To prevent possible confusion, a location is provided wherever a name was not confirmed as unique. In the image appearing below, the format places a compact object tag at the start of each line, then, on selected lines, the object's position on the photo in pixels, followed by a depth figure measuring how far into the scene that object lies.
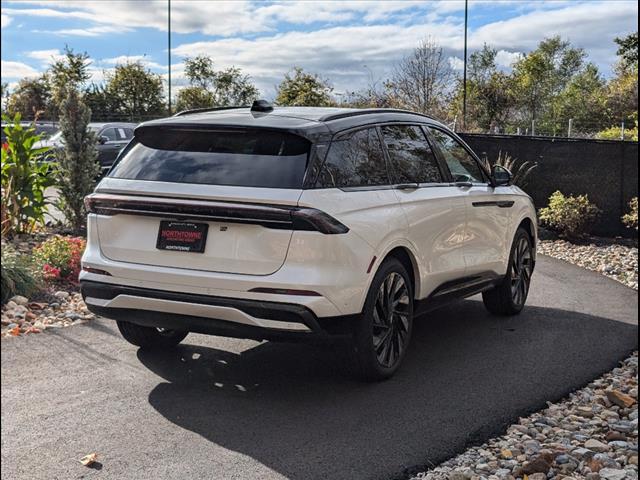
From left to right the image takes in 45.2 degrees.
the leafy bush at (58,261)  7.94
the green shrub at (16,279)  7.23
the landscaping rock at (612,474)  3.86
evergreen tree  10.83
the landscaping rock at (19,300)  7.11
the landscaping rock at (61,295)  7.50
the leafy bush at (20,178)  10.06
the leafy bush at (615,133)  17.36
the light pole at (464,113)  19.22
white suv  4.31
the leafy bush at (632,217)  11.95
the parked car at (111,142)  22.00
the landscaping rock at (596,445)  4.24
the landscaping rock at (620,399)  4.95
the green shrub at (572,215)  12.28
